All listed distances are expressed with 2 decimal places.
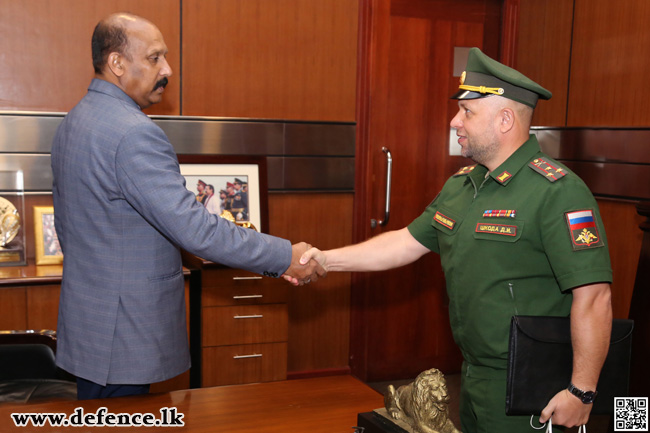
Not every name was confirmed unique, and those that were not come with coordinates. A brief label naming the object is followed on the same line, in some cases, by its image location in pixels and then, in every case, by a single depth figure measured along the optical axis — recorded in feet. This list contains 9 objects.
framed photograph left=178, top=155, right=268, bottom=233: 12.54
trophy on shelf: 11.19
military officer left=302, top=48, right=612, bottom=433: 5.73
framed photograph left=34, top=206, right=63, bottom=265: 11.37
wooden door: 13.91
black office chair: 8.72
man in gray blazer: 7.00
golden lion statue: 5.37
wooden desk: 5.89
